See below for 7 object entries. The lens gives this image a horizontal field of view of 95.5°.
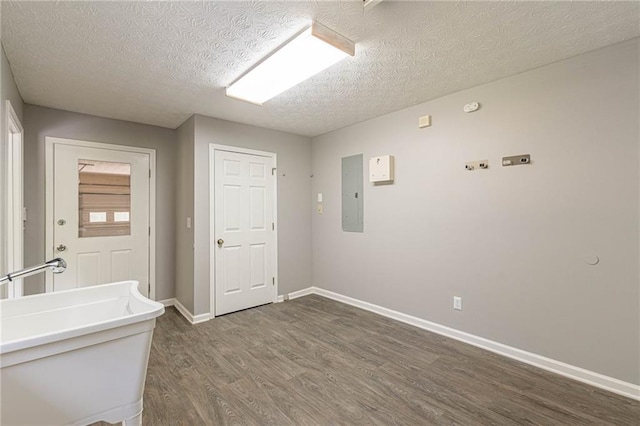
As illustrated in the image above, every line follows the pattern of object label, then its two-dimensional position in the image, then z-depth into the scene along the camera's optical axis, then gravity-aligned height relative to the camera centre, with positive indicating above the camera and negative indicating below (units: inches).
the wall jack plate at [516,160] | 96.4 +17.8
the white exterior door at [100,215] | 130.0 +0.9
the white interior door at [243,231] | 143.5 -8.1
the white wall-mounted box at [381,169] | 134.9 +21.5
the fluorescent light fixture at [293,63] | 74.5 +45.3
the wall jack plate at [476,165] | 105.9 +17.9
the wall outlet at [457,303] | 113.6 -35.4
